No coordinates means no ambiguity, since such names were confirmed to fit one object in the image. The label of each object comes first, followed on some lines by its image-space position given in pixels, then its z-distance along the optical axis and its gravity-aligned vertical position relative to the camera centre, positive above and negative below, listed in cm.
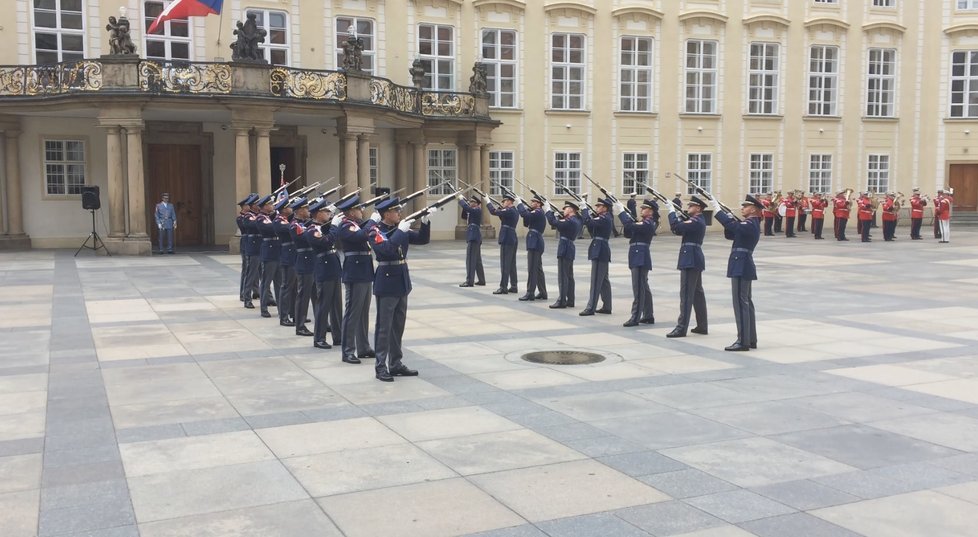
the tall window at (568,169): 3497 +114
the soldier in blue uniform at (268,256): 1403 -90
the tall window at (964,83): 3962 +507
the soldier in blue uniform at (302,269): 1227 -96
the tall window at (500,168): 3384 +114
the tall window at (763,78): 3731 +498
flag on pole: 2314 +485
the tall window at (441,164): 3319 +126
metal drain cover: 1042 -187
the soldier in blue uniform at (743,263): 1118 -82
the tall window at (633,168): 3588 +121
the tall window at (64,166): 2775 +98
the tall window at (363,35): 3072 +560
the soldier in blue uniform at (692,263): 1232 -88
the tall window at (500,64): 3350 +501
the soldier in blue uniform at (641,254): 1328 -83
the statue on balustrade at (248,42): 2484 +434
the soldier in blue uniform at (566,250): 1520 -86
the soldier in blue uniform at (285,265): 1308 -97
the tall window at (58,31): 2700 +501
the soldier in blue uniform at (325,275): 1117 -98
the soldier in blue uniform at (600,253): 1436 -87
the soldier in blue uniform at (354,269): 1009 -80
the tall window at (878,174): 3956 +108
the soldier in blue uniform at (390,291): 951 -98
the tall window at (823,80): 3825 +505
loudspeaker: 2470 -5
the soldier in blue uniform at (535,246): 1619 -85
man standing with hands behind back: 2611 -60
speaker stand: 2576 -135
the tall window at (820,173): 3866 +110
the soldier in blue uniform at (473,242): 1805 -88
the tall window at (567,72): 3438 +486
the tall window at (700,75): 3644 +497
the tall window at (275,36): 2958 +535
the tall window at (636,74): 3547 +490
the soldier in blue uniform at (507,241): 1703 -81
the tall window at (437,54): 3234 +518
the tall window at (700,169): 3675 +120
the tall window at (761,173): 3781 +107
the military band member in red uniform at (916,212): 3192 -47
